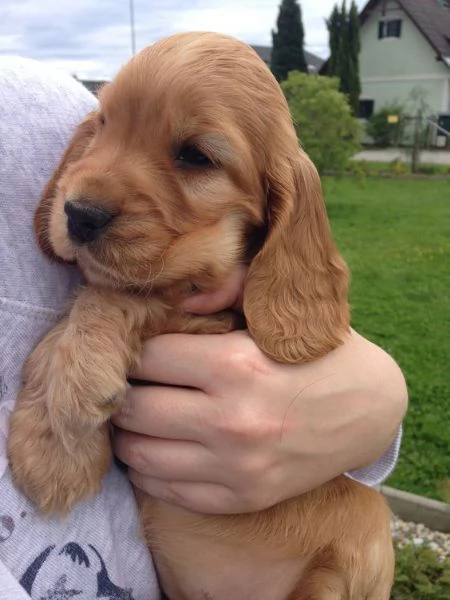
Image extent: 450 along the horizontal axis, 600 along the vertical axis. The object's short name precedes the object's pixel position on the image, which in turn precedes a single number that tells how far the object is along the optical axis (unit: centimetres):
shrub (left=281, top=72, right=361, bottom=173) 1380
